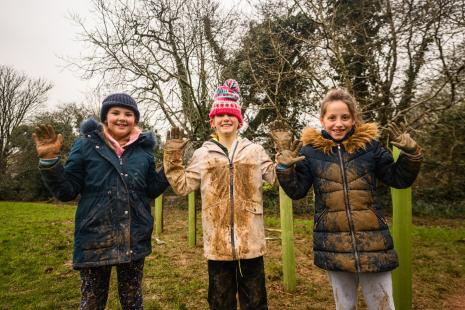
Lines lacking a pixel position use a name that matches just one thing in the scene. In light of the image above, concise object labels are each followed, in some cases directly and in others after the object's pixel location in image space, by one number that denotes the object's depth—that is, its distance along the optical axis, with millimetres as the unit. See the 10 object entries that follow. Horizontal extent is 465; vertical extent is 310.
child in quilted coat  2045
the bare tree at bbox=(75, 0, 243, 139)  11023
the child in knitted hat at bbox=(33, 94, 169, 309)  2080
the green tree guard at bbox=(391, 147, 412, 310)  2938
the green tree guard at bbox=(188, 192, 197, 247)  6402
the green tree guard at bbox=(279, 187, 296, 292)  3889
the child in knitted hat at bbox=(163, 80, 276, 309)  2340
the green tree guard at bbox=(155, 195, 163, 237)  7711
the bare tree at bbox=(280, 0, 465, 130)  6039
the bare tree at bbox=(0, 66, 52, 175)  26967
